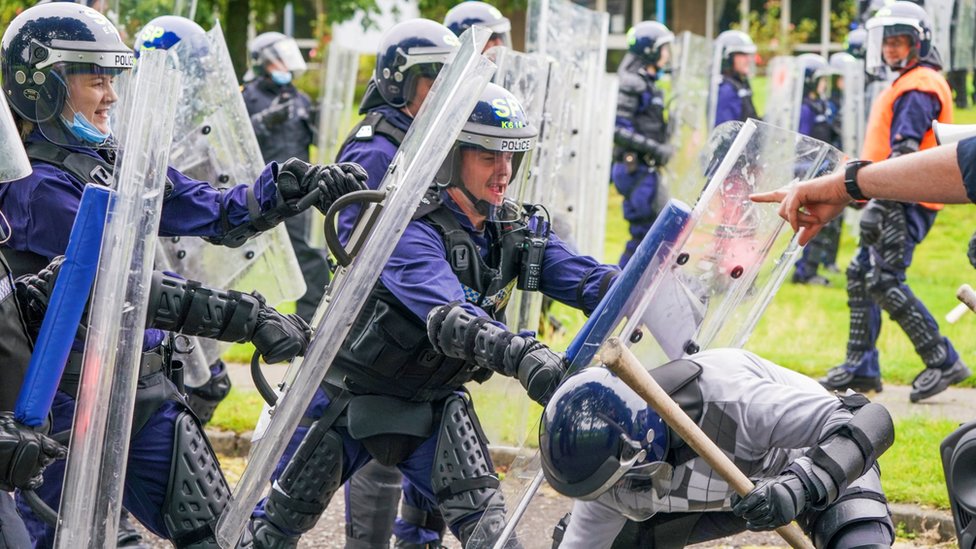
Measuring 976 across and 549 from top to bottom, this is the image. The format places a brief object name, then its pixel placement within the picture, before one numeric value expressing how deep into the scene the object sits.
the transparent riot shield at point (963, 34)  13.41
